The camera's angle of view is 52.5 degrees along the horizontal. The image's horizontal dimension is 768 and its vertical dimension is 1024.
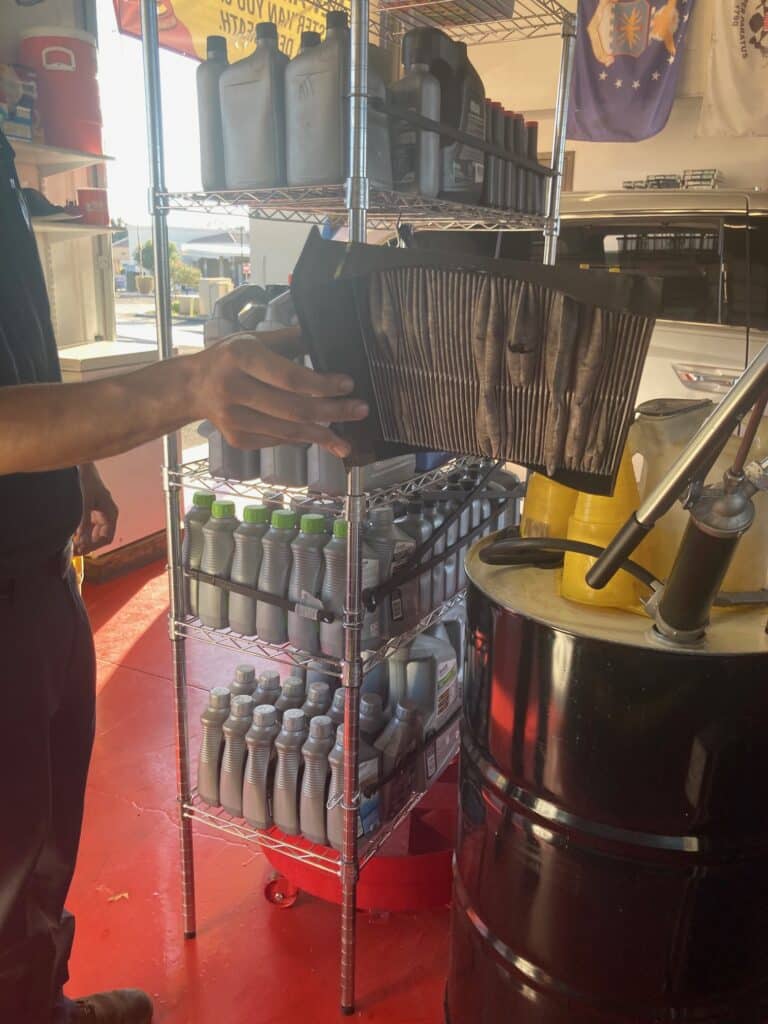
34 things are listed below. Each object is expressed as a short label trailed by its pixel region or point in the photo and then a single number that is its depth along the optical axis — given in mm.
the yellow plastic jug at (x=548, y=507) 1348
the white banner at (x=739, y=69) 4824
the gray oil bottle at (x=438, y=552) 1854
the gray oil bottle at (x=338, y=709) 1741
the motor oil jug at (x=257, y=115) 1454
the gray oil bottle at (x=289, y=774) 1683
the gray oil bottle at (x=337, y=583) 1581
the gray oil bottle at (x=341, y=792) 1646
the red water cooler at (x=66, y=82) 3236
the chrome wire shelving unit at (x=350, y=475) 1396
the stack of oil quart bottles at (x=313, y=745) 1672
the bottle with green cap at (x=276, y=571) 1632
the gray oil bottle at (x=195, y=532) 1725
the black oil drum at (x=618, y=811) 1020
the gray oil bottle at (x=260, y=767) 1708
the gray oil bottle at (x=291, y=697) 1828
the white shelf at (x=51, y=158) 3209
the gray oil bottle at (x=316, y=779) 1662
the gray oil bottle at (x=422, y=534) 1793
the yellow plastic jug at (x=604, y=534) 1147
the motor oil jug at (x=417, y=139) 1541
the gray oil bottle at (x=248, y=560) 1658
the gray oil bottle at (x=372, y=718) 1762
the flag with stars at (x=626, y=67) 5023
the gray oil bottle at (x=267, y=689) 1835
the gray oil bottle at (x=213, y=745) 1780
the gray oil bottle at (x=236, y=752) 1737
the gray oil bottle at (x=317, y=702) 1781
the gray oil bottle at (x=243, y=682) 1849
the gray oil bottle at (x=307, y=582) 1591
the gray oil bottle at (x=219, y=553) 1687
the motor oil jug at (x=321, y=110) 1379
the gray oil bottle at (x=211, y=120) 1546
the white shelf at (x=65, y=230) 3258
